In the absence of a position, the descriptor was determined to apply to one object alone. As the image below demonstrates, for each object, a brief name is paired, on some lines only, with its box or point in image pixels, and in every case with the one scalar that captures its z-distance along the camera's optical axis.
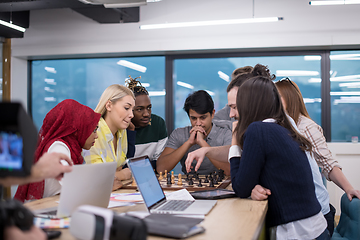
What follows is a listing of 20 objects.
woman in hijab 2.02
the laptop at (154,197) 1.48
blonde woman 2.53
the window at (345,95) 5.08
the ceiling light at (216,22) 4.11
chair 2.03
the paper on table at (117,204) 1.66
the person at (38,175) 0.85
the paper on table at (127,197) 1.79
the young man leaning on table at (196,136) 3.06
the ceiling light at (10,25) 4.32
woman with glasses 2.30
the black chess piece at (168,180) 2.35
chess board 2.21
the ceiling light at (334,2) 3.72
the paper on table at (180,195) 1.82
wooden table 1.20
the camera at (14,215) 0.84
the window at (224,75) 5.16
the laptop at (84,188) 1.33
